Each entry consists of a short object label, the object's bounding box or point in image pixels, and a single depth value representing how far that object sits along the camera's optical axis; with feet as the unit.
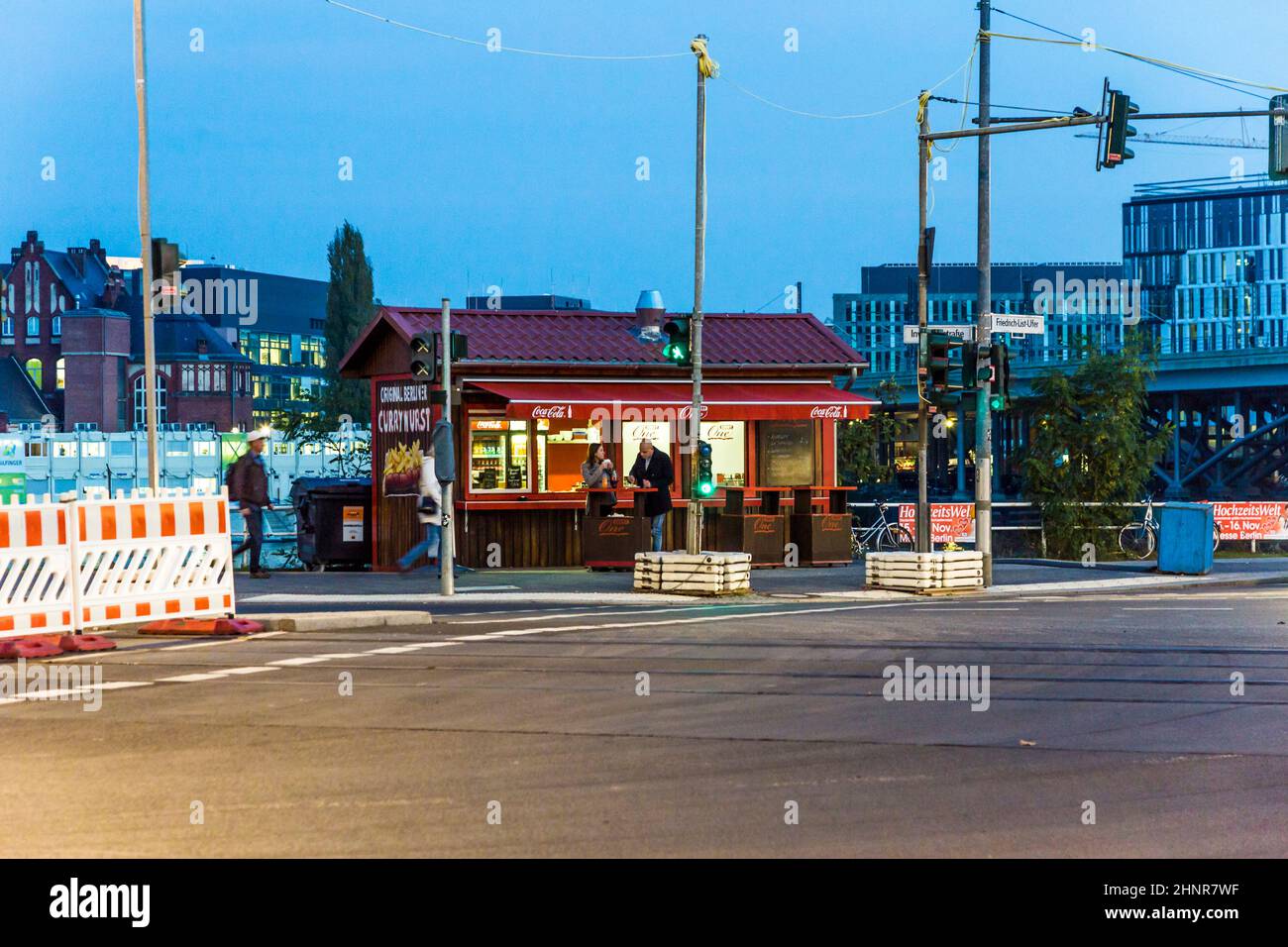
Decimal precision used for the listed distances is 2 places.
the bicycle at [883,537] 112.88
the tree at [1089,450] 113.39
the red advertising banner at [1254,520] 120.67
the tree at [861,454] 136.26
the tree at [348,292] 225.56
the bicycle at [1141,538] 111.45
